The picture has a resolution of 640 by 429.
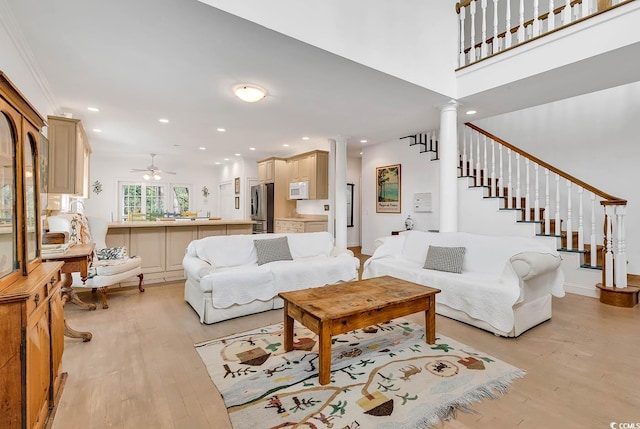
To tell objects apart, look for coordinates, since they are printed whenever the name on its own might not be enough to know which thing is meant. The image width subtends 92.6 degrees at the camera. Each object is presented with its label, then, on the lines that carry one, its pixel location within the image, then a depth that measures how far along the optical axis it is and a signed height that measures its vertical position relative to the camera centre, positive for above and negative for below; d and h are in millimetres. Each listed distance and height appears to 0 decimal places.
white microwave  6871 +554
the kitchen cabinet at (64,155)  3850 +775
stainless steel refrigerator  7602 +185
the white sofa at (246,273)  3010 -640
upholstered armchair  3395 -532
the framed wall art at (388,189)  6426 +545
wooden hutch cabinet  1197 -308
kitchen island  4406 -407
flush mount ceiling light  3586 +1452
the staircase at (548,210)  3637 +64
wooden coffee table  1982 -656
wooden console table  2262 -350
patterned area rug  1675 -1089
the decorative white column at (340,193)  6016 +425
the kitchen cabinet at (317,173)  6645 +919
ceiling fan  7671 +1095
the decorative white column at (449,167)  4281 +670
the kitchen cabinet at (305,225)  6715 -234
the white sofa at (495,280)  2646 -647
